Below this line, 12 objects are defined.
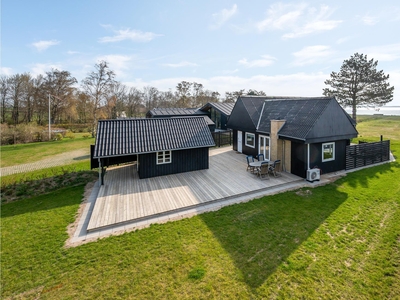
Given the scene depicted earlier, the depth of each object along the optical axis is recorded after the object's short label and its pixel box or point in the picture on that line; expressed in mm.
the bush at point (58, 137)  25825
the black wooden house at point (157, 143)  9953
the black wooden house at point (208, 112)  23856
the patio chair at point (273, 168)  10609
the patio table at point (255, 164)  10477
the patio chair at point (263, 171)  10250
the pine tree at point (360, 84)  23547
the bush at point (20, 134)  22688
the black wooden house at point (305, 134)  10250
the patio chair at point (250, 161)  11312
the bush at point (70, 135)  27688
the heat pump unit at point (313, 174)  9812
